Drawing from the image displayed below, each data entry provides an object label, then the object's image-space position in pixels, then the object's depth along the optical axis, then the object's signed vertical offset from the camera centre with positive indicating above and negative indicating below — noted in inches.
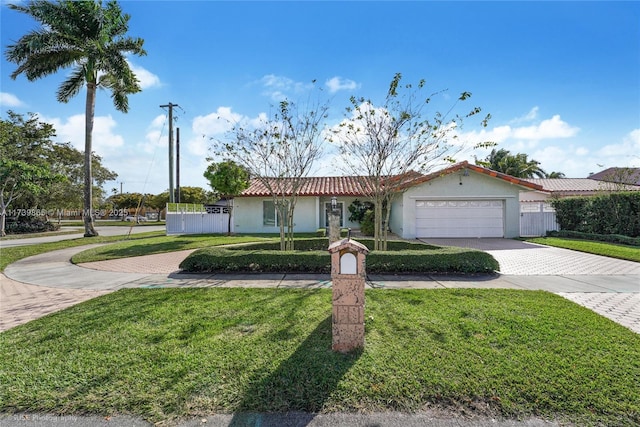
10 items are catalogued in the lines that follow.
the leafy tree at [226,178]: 651.5 +80.0
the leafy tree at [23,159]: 726.5 +170.3
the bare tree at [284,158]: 397.4 +79.6
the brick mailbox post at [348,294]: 131.3 -38.2
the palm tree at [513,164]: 1301.7 +227.0
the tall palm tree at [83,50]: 581.6 +353.8
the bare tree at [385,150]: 344.5 +79.6
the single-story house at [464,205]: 613.9 +15.5
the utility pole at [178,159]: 861.2 +164.9
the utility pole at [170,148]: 796.0 +182.6
